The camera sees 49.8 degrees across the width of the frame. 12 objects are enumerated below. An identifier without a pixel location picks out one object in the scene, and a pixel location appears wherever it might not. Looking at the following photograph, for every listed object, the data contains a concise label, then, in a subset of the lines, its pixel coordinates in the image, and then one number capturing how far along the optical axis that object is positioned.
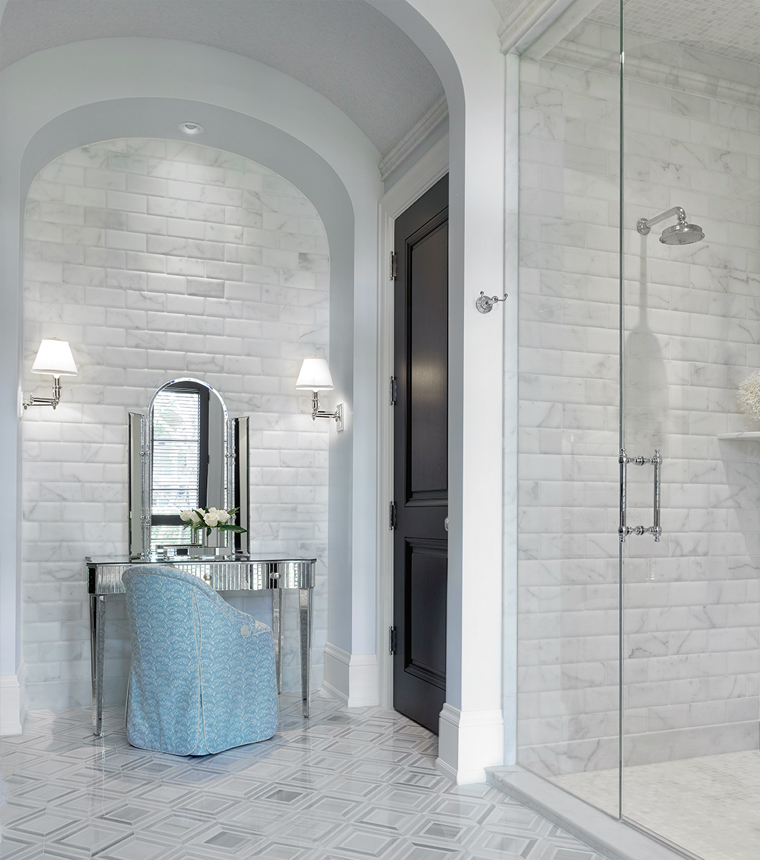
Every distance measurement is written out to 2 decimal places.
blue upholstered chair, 3.21
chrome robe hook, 3.05
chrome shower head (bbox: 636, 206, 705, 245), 2.48
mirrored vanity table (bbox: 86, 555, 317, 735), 3.57
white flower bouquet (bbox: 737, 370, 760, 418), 2.65
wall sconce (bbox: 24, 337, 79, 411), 3.82
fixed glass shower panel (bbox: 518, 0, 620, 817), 2.57
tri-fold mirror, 4.15
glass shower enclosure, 2.42
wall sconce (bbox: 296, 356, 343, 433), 4.32
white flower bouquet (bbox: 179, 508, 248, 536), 4.08
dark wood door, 3.58
